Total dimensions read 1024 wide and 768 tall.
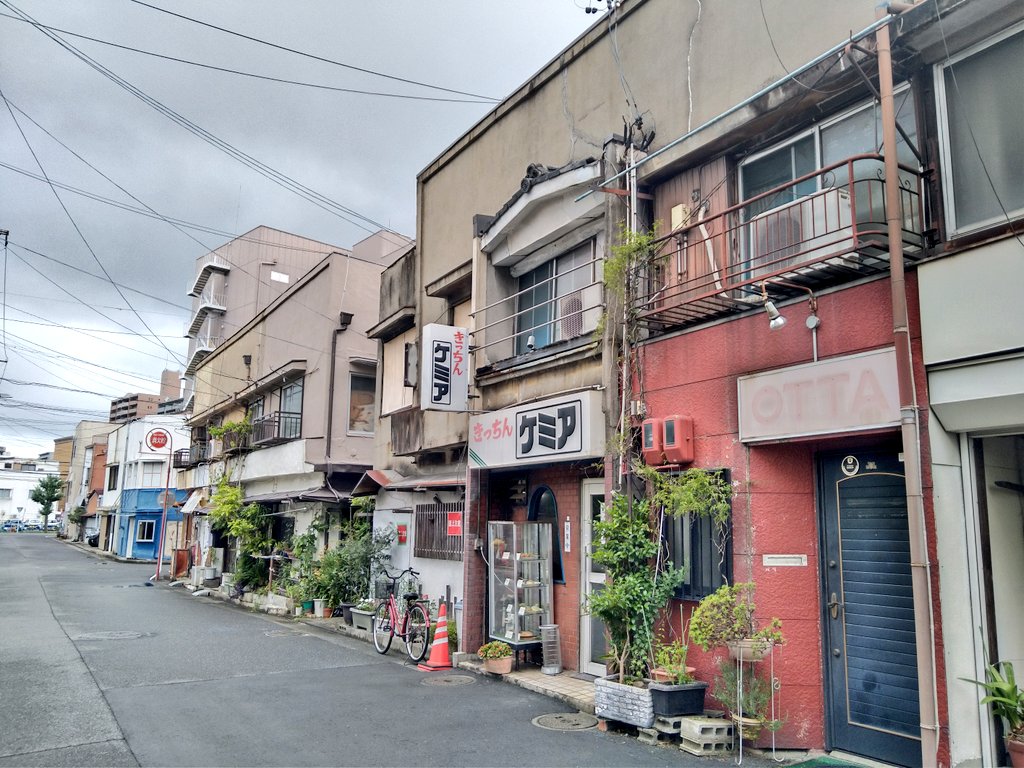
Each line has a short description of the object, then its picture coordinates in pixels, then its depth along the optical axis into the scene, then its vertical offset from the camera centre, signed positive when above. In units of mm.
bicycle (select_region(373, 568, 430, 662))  12203 -1826
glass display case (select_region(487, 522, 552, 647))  10867 -966
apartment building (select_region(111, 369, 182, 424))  70325 +12262
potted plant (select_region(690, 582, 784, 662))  7102 -988
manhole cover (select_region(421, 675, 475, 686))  10500 -2269
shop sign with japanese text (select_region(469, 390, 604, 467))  9414 +1140
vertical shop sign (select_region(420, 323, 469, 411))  12016 +2310
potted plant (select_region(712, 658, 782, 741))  7078 -1651
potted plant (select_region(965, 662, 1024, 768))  5434 -1300
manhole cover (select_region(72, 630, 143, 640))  14102 -2299
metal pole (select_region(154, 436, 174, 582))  32216 +1047
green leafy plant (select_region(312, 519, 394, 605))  16188 -999
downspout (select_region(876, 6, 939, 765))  5719 +724
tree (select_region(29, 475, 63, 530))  90562 +2039
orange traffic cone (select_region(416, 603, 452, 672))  11555 -2066
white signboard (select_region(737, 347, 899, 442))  6461 +1107
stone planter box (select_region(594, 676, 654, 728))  7551 -1855
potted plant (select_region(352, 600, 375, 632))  15008 -1970
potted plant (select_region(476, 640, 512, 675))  10695 -1956
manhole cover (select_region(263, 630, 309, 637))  15570 -2429
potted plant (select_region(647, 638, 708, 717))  7414 -1632
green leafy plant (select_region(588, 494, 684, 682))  8078 -684
